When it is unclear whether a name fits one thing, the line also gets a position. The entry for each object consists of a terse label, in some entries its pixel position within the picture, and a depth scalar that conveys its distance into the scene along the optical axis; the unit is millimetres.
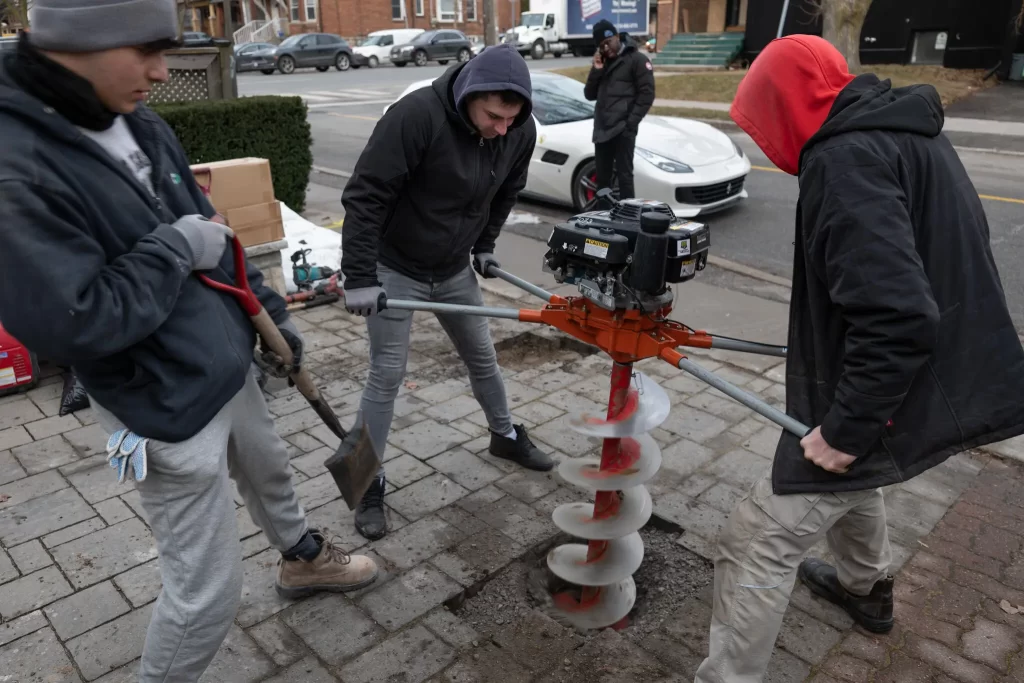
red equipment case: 4113
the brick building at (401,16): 42875
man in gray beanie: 1561
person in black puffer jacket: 7891
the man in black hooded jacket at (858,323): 1755
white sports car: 8000
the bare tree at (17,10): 8703
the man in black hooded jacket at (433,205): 2752
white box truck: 32188
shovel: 2113
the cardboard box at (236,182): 4578
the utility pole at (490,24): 17500
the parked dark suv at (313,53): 31469
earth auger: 2156
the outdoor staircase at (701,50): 24922
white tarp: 6059
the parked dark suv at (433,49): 33725
